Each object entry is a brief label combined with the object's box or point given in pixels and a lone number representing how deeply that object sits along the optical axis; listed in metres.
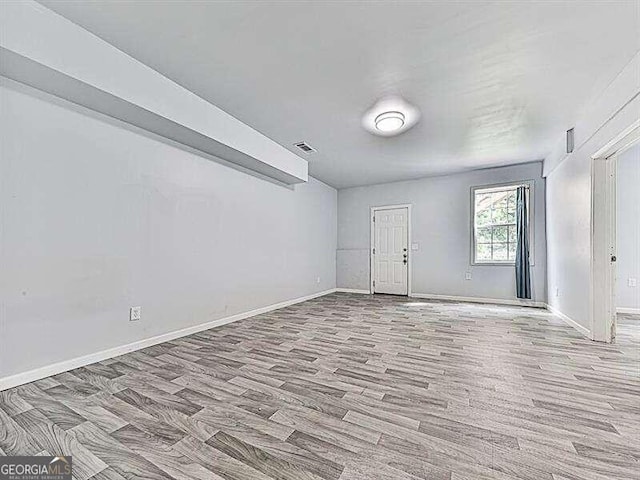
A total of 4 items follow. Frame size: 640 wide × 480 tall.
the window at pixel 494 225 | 5.68
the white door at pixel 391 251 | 6.68
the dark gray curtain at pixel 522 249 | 5.33
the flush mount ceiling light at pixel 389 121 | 3.45
